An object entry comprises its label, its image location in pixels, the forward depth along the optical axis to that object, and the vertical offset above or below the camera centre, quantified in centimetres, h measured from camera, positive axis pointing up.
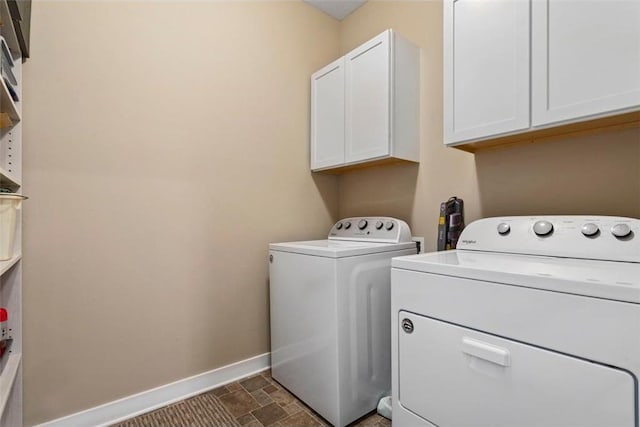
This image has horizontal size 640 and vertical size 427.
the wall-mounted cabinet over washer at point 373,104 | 173 +65
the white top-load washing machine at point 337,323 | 142 -56
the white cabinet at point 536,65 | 100 +55
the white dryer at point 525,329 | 74 -33
